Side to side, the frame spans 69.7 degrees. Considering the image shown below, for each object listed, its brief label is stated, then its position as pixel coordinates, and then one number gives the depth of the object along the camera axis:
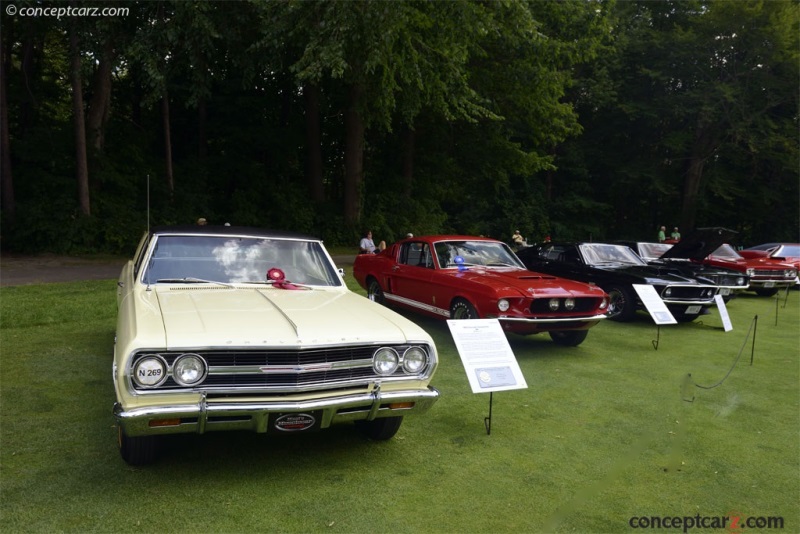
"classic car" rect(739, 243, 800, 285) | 18.59
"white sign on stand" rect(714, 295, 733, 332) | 9.14
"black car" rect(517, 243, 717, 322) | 10.25
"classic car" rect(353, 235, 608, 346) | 7.20
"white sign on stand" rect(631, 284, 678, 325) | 8.14
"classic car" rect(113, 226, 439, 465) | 3.35
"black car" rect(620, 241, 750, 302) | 12.59
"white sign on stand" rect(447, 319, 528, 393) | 4.66
